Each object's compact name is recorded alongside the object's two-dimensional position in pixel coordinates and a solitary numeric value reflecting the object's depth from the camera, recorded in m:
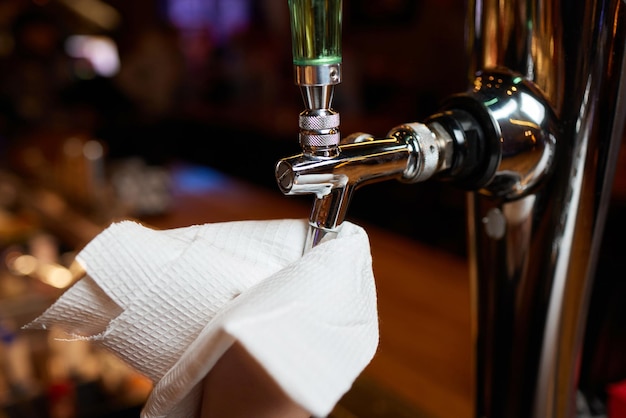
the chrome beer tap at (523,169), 0.40
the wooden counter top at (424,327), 0.86
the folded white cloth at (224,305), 0.29
